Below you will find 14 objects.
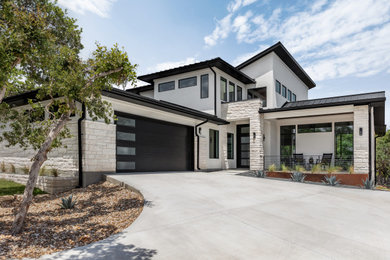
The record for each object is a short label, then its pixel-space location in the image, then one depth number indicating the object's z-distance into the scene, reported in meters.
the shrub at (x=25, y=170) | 10.03
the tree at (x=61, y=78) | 5.06
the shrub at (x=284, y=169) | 13.97
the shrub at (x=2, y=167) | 11.40
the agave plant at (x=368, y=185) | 10.24
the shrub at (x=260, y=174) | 12.78
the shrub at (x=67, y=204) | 6.35
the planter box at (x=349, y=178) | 12.40
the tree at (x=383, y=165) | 19.75
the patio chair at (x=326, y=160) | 14.70
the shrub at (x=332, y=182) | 10.58
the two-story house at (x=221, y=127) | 9.74
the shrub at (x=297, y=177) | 11.66
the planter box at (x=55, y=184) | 8.22
